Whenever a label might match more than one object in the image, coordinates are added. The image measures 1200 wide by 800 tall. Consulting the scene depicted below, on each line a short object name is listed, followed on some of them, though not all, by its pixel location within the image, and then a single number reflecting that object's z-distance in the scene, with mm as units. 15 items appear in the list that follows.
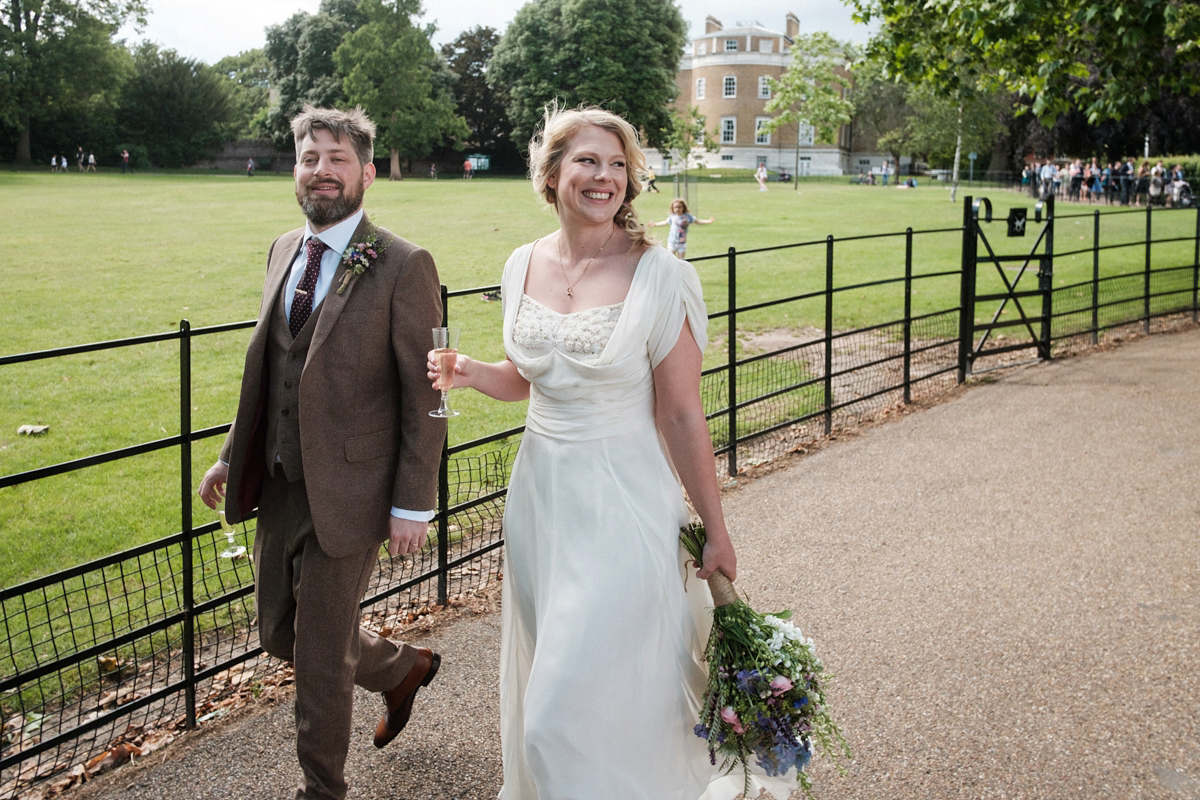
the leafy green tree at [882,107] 79000
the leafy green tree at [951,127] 58188
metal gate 9679
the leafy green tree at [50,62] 52438
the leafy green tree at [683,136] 67312
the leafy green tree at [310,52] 63000
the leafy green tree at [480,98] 69062
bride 2777
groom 3010
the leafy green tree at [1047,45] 10453
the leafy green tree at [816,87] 62219
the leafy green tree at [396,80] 58844
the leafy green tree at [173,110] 60125
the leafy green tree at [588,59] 64500
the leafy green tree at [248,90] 66062
